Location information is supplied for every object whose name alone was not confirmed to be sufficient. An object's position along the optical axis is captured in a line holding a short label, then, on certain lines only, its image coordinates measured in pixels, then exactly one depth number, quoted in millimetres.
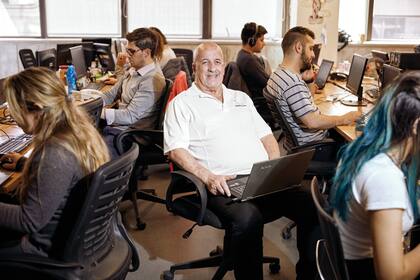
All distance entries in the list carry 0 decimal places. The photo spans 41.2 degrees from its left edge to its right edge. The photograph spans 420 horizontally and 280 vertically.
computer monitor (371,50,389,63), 4859
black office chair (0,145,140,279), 1823
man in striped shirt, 3352
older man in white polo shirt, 2578
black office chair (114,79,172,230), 3543
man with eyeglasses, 3736
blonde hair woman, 1847
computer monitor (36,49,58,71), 5227
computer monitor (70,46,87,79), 4977
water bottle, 4523
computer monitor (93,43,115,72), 6000
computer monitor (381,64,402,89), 3581
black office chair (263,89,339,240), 3393
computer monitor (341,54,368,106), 4293
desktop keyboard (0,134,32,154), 2688
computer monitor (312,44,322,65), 5881
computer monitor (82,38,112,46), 6551
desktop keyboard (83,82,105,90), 4977
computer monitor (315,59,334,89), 5203
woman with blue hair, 1523
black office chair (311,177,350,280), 1504
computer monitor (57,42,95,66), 5270
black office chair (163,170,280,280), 2609
